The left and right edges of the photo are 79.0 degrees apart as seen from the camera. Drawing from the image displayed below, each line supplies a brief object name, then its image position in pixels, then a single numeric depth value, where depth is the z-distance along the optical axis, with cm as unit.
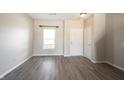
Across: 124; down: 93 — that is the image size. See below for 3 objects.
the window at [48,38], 535
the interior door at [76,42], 521
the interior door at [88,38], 425
